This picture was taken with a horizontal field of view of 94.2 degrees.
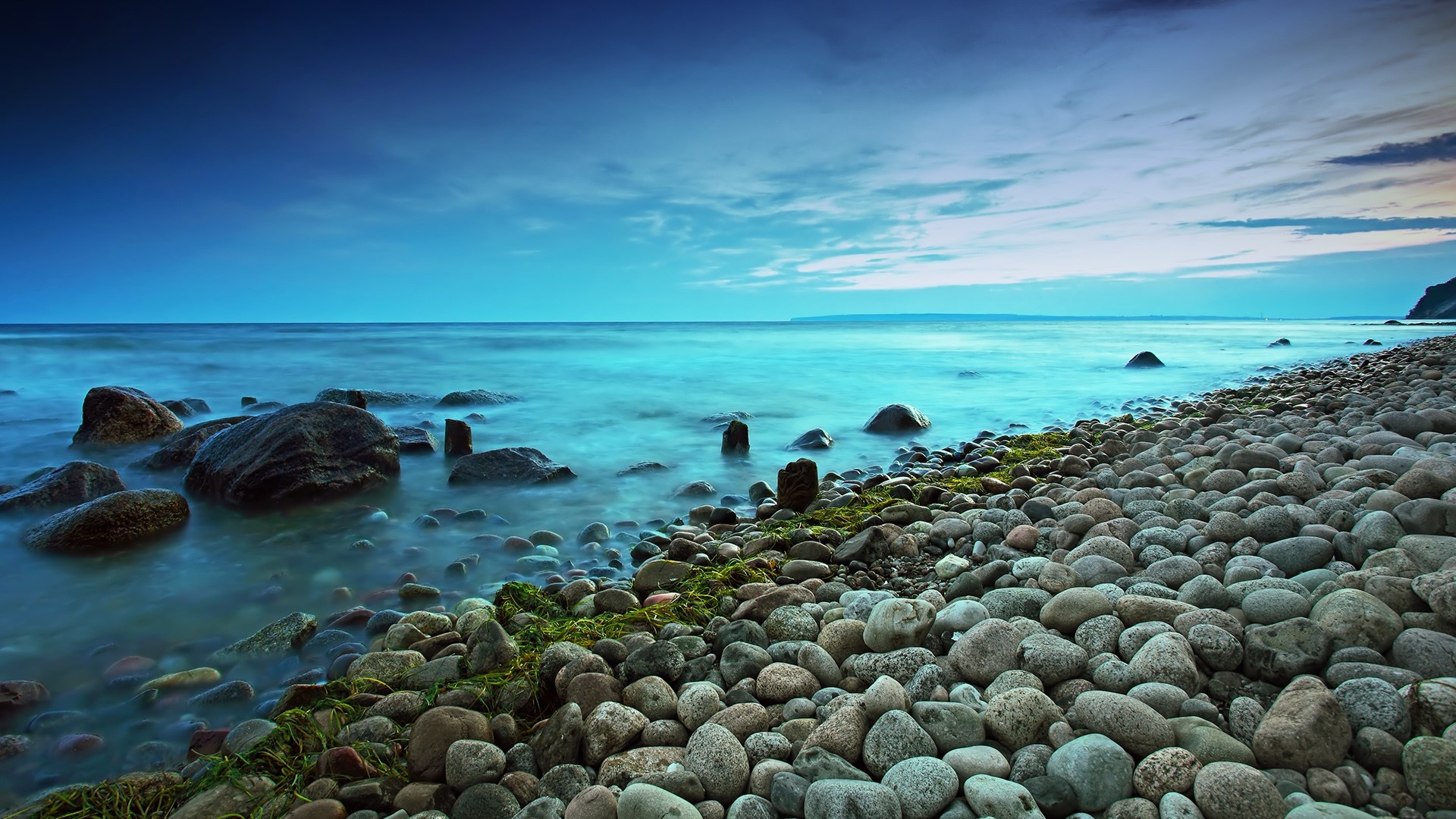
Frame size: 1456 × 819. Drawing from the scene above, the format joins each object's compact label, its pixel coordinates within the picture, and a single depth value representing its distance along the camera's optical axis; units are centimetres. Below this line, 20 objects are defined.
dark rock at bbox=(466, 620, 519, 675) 245
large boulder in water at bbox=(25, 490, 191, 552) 414
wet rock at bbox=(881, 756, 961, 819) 150
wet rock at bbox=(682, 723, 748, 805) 167
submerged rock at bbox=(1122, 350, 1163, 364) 1666
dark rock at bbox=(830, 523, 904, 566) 326
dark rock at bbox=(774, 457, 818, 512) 442
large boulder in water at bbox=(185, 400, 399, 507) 505
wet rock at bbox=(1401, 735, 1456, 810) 130
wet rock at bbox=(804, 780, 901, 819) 148
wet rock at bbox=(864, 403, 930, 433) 792
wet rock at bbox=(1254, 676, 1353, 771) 144
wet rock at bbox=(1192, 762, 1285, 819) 133
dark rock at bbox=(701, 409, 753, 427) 875
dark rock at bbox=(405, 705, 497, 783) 189
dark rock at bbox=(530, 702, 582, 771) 188
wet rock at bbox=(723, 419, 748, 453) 700
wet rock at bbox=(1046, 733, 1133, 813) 145
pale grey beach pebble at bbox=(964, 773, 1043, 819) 143
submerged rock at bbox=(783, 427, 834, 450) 708
